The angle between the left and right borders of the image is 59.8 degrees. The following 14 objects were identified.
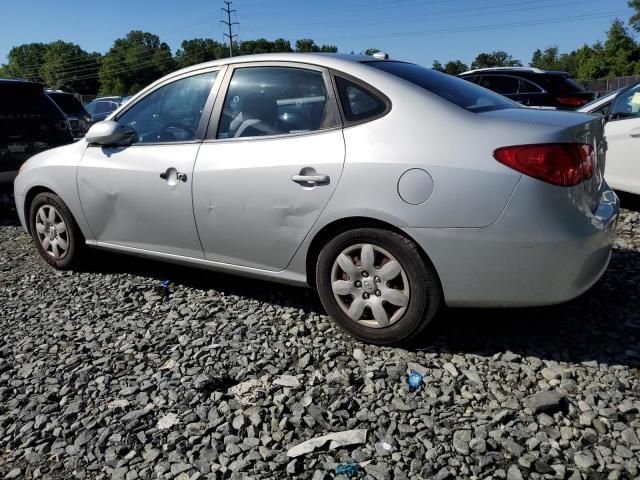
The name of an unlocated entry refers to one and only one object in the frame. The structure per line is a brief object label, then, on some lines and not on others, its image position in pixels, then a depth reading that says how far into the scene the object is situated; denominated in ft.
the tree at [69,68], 389.60
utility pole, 244.83
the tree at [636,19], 254.47
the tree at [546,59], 286.27
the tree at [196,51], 409.90
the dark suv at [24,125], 22.39
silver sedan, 8.71
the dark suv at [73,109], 39.45
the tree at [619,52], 192.41
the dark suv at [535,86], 36.76
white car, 18.19
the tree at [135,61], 368.07
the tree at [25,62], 404.98
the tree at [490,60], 336.70
